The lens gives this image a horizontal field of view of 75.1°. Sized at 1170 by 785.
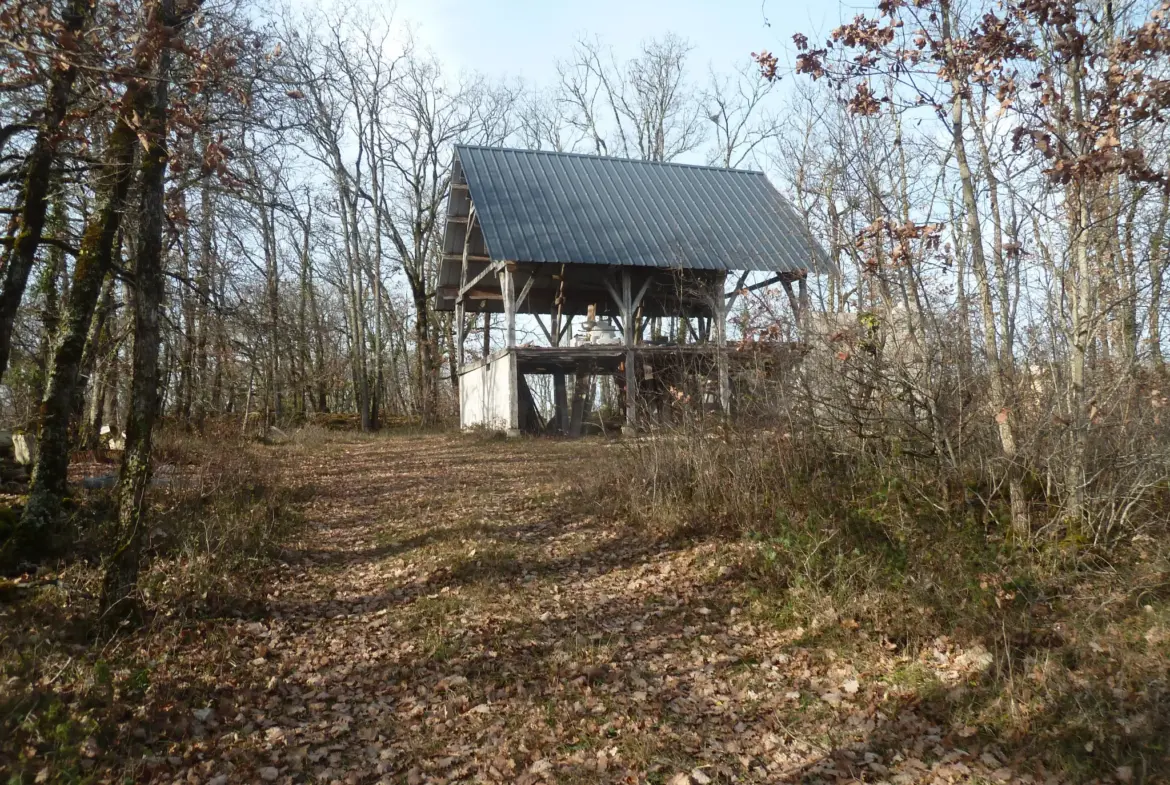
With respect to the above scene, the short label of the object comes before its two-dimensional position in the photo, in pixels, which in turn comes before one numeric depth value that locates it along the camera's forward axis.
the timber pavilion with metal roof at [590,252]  16.88
